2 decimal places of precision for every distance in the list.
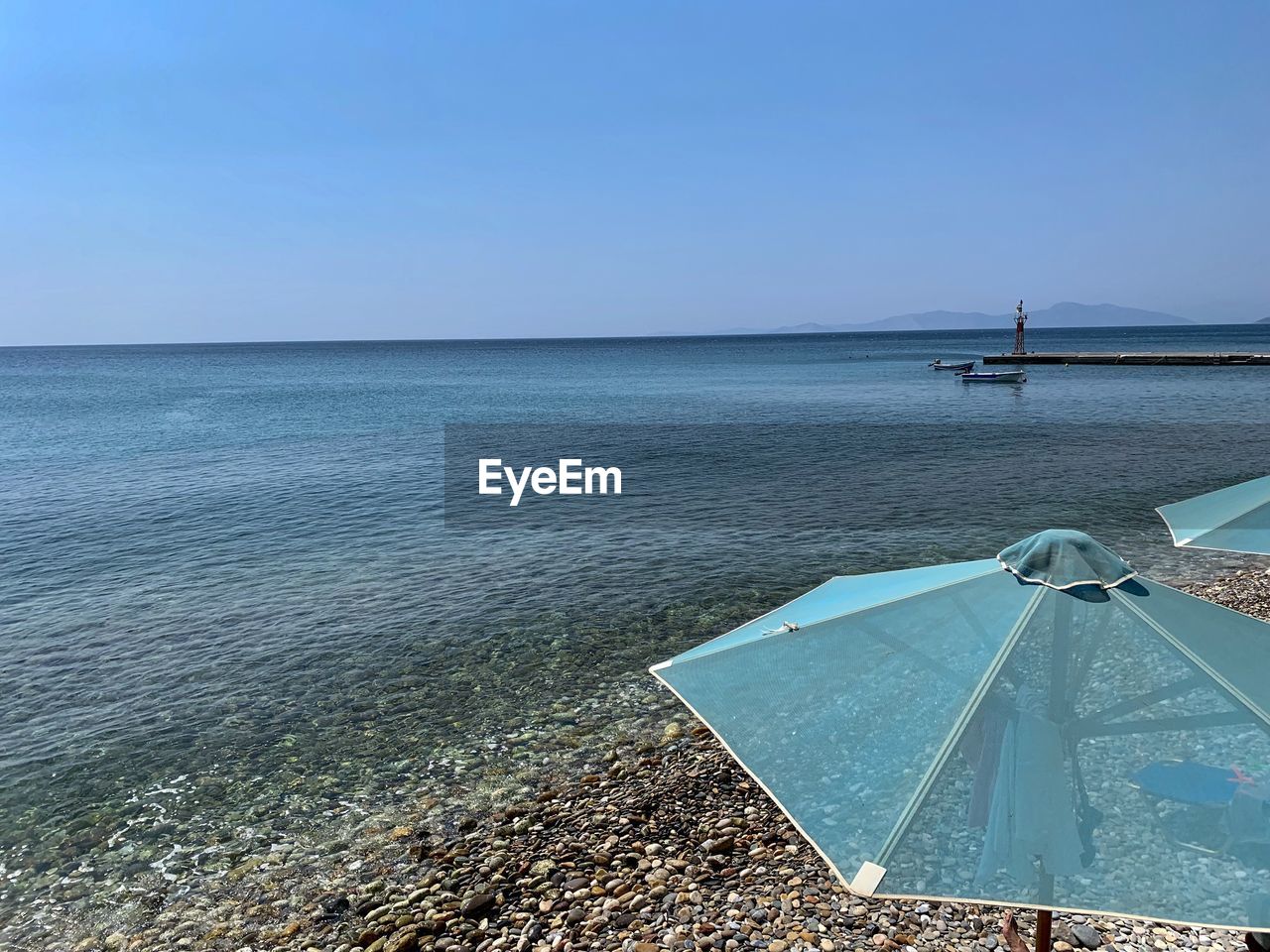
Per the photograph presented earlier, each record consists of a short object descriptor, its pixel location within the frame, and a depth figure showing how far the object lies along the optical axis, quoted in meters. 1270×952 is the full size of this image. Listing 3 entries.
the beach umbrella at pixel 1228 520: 7.48
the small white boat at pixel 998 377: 66.88
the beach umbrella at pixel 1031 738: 3.24
